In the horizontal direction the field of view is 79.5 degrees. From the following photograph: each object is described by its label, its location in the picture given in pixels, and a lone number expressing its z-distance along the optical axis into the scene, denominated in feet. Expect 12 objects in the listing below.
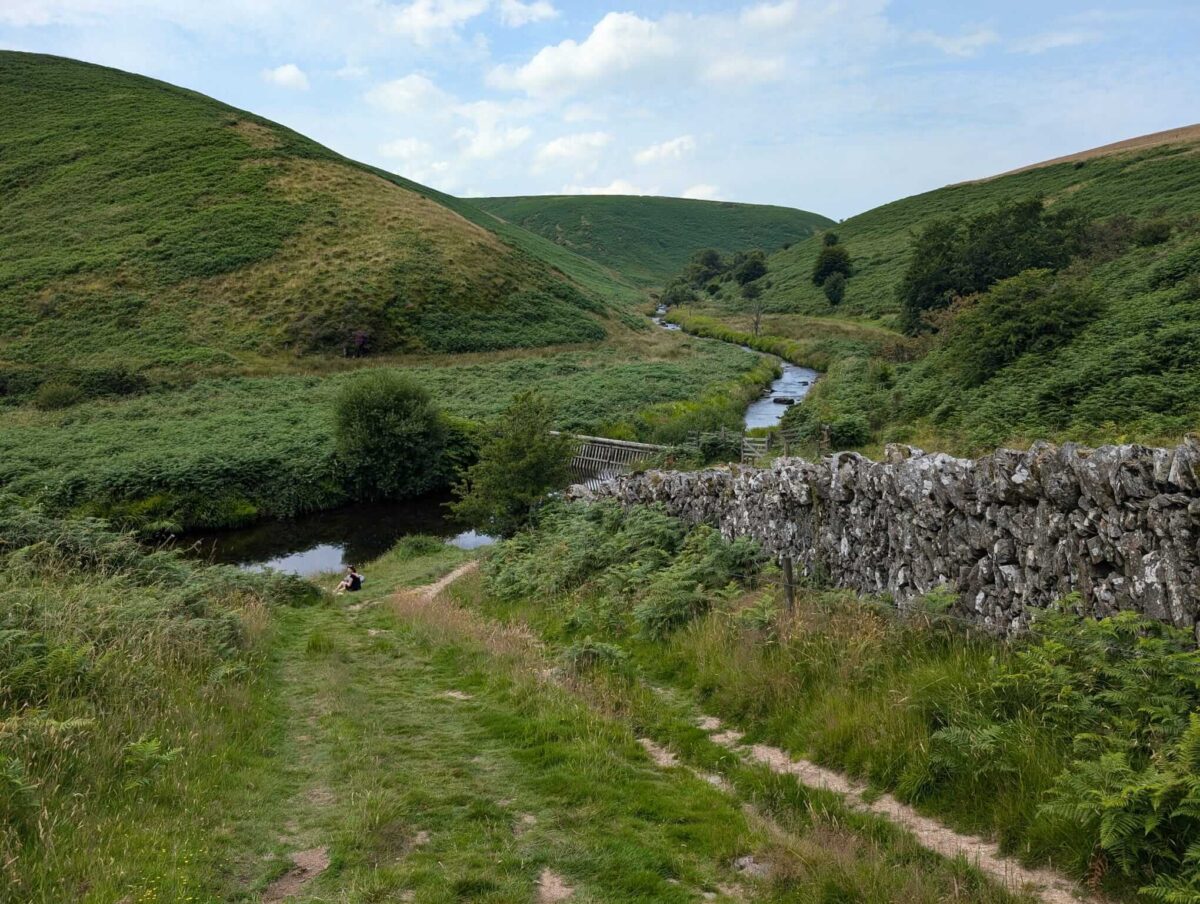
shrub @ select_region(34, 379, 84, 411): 137.08
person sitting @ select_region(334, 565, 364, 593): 69.36
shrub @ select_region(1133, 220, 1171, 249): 119.55
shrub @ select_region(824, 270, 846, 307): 250.78
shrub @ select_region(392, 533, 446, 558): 87.45
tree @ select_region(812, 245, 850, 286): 267.59
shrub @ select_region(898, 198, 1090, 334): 142.51
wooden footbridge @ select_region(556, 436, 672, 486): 103.60
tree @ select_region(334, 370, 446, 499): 109.50
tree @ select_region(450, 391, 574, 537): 76.28
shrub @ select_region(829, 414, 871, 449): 83.05
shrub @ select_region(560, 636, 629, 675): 32.42
